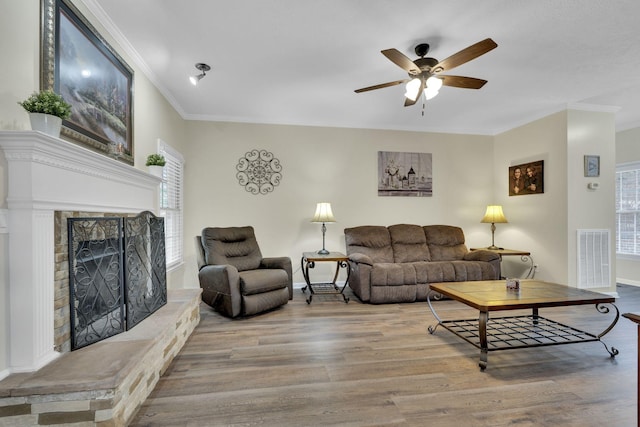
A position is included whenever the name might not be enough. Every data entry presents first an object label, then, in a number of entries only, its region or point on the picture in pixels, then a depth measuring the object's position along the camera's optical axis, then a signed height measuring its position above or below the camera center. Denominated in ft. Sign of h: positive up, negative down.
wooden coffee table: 7.33 -2.39
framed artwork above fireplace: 5.62 +3.03
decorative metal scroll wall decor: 14.90 +2.08
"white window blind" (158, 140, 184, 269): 11.83 +0.51
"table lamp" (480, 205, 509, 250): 15.35 -0.25
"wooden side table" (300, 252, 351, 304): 12.69 -2.79
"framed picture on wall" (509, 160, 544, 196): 14.35 +1.68
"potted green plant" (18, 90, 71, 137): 4.71 +1.68
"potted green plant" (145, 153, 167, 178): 9.47 +1.60
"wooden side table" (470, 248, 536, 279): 14.25 -2.20
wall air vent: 13.26 -2.22
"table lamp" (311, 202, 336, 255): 13.75 -0.09
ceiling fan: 7.43 +3.91
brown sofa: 12.67 -2.35
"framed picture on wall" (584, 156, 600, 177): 13.38 +2.06
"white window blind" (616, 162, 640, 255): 15.76 +0.10
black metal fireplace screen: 5.62 -1.42
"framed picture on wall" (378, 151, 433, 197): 16.21 +2.11
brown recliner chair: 10.51 -2.37
